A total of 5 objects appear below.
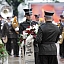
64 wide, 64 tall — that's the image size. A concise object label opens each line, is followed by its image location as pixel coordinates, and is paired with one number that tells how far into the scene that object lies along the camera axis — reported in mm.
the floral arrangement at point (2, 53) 8711
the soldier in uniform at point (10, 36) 16031
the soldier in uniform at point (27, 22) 11862
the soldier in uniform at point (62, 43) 15727
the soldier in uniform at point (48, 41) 9156
